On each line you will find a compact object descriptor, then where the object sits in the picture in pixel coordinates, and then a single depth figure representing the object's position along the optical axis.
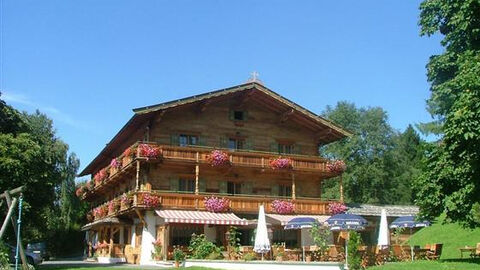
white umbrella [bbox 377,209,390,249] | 24.95
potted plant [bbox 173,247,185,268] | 26.49
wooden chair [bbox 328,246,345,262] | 24.84
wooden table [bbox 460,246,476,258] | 23.28
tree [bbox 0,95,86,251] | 24.48
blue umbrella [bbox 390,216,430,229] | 27.80
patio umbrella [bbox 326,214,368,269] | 26.38
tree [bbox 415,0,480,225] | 16.83
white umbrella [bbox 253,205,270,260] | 26.25
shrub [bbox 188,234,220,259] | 26.95
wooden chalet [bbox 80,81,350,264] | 31.80
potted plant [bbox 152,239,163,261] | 30.33
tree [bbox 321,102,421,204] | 61.19
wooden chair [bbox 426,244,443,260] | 24.64
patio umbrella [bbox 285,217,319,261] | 28.63
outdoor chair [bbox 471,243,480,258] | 22.83
